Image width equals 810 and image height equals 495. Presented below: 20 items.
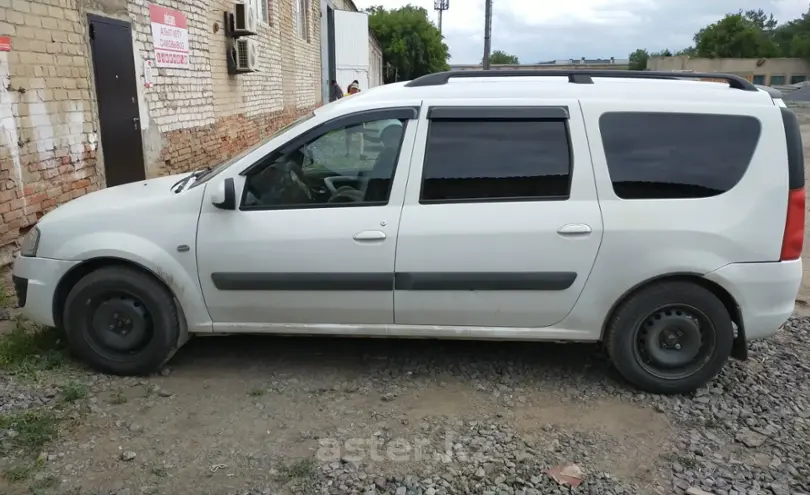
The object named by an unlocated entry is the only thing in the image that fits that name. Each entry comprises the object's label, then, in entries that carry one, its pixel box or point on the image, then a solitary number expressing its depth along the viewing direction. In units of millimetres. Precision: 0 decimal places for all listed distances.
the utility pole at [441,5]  57094
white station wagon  3527
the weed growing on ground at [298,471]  2902
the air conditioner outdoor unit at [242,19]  11438
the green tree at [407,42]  51375
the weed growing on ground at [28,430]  3059
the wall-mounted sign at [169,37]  8439
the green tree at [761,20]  100375
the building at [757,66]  54250
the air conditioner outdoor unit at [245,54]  11570
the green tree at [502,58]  109825
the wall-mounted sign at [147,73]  8064
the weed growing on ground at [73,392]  3518
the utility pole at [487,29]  25062
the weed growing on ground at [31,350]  3832
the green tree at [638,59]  68775
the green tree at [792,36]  69756
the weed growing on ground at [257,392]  3664
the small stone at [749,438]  3246
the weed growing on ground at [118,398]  3535
